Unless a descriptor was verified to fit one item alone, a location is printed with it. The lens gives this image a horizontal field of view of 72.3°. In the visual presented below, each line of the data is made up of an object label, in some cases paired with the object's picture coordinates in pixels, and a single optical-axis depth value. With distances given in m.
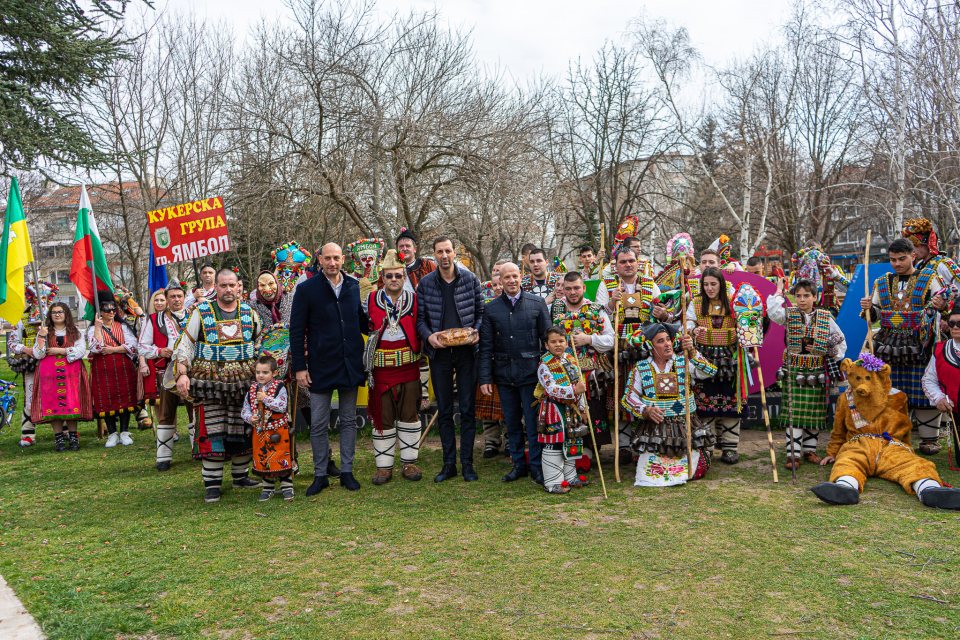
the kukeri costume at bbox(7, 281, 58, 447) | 8.27
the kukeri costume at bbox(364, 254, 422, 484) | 5.89
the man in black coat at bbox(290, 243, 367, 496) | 5.68
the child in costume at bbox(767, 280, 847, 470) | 5.97
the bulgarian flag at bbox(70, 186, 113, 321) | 7.46
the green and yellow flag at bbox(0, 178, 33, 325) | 6.60
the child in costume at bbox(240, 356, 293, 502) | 5.49
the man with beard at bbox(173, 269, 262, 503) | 5.62
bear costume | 5.09
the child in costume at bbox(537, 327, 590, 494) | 5.48
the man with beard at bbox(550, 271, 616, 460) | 5.91
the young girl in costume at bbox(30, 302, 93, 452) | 8.12
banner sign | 7.66
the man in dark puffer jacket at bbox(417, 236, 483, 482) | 5.83
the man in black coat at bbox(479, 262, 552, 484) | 5.71
